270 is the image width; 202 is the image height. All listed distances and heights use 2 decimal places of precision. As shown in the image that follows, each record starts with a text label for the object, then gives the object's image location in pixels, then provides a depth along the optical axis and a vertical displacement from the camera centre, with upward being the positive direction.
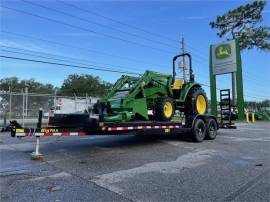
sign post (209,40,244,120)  19.95 +4.86
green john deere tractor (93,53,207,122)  5.97 +0.49
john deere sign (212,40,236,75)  20.20 +5.63
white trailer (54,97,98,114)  12.62 +0.72
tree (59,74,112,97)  46.89 +7.11
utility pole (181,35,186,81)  31.87 +10.78
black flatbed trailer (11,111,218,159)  4.94 -0.42
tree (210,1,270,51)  26.37 +11.70
